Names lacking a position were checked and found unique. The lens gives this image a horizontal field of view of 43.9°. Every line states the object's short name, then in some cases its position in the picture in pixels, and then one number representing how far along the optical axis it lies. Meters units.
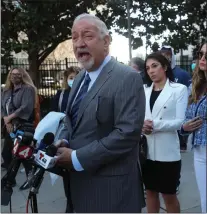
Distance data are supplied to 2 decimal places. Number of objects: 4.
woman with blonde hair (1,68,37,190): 3.85
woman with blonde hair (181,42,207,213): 1.93
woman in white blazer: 2.19
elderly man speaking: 1.31
